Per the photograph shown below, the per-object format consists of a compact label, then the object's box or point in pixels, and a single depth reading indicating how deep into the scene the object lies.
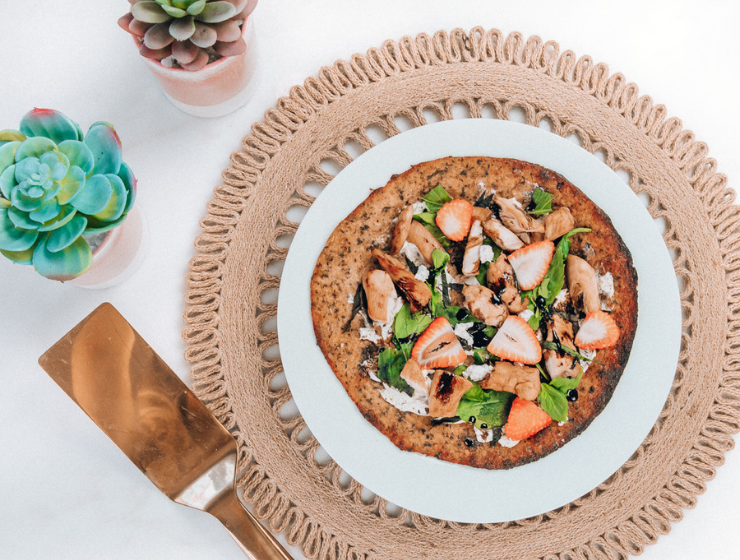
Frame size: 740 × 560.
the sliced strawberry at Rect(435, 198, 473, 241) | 0.70
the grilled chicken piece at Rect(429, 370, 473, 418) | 0.68
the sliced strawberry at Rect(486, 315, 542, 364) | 0.69
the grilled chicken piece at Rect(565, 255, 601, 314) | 0.69
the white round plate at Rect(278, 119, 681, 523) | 0.70
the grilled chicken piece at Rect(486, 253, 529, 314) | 0.70
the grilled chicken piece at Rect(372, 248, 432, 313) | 0.69
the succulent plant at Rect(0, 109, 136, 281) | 0.64
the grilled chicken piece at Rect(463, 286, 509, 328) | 0.69
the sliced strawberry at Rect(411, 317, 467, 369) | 0.69
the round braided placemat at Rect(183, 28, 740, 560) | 0.73
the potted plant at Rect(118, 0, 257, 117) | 0.65
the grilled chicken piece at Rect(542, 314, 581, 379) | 0.69
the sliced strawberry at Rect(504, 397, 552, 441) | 0.69
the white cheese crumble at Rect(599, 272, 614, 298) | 0.71
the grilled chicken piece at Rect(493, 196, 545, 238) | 0.70
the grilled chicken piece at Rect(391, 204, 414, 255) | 0.69
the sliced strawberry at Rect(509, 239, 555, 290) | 0.70
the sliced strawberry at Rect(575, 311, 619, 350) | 0.69
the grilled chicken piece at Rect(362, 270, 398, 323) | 0.69
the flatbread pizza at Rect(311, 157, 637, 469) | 0.69
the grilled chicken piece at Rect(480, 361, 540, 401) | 0.69
